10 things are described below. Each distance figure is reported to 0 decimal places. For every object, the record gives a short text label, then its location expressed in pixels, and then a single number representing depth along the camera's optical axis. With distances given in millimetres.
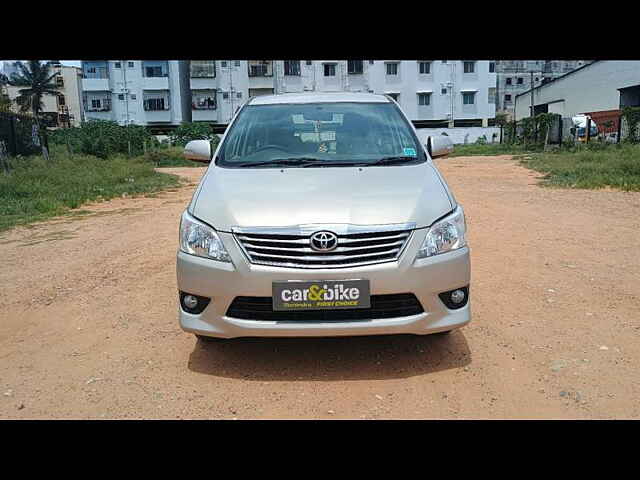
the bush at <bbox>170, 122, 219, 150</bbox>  42188
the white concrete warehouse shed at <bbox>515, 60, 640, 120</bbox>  30547
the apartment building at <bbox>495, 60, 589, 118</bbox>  64875
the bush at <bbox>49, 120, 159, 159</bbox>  29016
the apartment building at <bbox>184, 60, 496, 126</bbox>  46250
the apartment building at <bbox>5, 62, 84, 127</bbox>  61312
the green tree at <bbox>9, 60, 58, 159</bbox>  51281
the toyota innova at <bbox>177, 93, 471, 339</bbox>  3102
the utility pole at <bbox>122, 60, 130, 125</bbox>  46344
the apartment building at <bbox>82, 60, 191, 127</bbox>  46438
